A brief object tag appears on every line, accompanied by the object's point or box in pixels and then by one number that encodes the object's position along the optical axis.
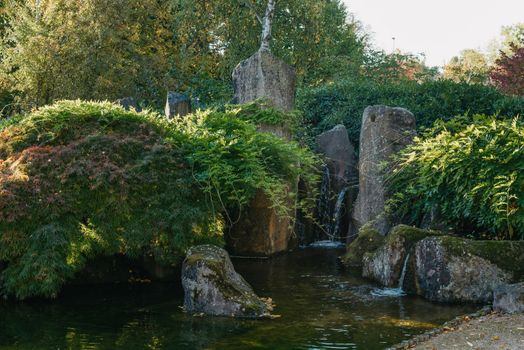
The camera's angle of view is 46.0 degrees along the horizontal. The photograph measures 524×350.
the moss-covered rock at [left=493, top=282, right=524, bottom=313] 7.01
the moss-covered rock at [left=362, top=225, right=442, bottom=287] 8.85
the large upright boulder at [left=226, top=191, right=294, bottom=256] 11.19
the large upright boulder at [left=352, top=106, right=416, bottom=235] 11.53
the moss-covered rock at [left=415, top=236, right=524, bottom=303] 7.99
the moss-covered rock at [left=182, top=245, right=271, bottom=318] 7.22
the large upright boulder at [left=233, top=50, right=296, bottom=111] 12.73
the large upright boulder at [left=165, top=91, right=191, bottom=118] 12.91
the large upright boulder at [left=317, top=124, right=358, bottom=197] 13.41
